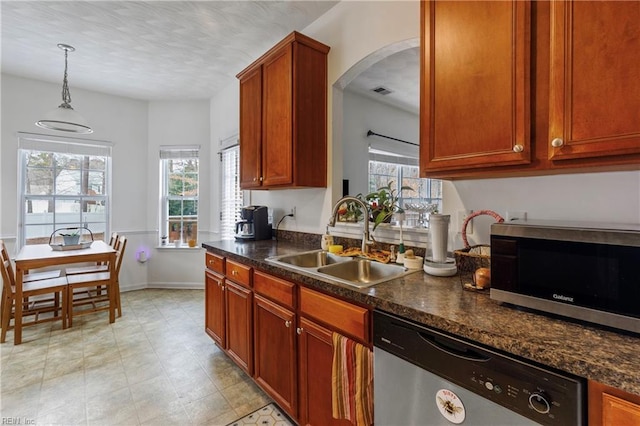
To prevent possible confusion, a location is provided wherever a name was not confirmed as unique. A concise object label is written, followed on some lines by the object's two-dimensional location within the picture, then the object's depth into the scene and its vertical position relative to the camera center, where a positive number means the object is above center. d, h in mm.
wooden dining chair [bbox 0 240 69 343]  2734 -829
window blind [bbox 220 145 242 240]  3973 +265
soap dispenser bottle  2184 -216
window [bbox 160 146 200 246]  4496 +242
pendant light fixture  2662 +845
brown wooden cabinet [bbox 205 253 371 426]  1408 -710
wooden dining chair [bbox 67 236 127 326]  3101 -888
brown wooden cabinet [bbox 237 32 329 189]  2229 +786
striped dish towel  1230 -735
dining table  2730 -470
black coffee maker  2846 -125
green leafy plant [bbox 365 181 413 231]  1957 +43
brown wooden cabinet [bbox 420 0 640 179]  906 +453
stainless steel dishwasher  747 -508
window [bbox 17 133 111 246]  3621 +340
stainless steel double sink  1634 -329
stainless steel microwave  809 -175
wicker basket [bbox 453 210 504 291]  1380 -209
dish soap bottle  1681 -244
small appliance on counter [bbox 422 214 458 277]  1432 -183
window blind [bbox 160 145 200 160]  4457 +920
